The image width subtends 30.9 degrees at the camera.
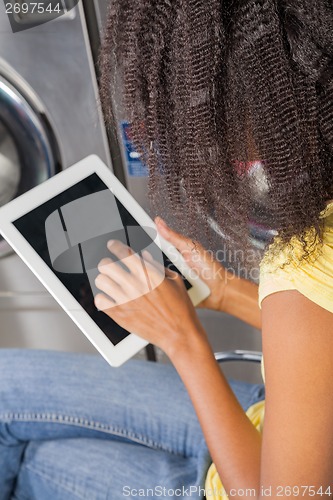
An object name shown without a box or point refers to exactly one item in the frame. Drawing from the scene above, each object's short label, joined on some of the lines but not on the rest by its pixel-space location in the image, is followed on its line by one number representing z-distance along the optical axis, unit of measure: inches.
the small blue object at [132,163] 45.6
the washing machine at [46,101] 41.1
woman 23.4
